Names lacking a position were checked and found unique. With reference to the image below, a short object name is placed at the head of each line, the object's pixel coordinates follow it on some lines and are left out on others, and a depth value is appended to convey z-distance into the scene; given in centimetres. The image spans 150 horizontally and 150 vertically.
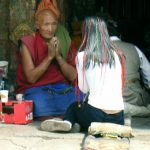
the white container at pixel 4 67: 1267
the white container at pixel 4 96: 1108
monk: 1123
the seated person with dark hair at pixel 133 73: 1180
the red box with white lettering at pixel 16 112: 1084
